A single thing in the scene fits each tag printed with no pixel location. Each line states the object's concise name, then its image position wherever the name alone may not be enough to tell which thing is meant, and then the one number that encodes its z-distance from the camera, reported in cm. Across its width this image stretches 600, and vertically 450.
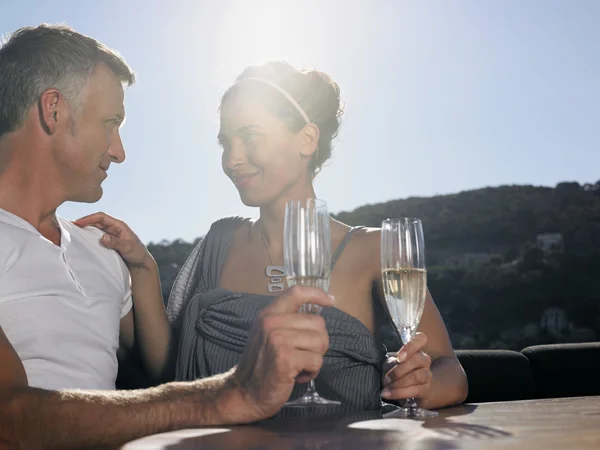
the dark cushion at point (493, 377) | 250
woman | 165
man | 93
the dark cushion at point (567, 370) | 259
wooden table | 73
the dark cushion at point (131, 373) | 183
